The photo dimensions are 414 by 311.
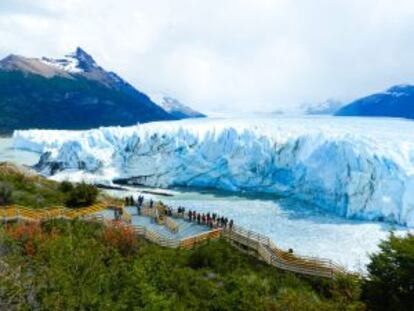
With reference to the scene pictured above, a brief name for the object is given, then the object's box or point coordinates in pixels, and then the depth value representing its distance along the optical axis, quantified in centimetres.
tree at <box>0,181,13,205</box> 2628
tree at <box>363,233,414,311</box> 1311
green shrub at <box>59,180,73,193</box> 3134
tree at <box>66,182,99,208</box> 2803
